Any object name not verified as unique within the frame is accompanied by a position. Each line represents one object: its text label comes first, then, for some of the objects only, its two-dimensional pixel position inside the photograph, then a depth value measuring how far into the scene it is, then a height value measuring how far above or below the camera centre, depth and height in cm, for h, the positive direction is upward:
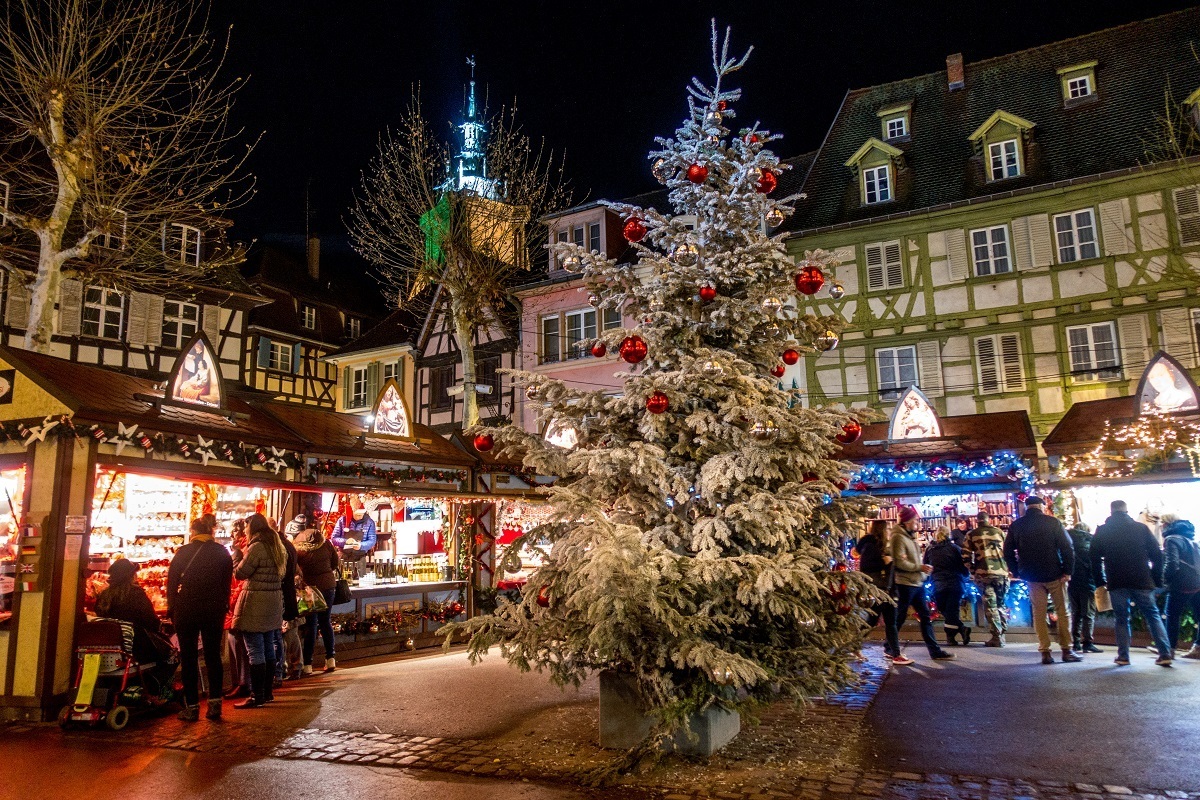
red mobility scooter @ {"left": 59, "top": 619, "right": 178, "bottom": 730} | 763 -121
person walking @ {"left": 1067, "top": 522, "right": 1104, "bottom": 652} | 1041 -89
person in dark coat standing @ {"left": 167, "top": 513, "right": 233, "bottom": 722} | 795 -59
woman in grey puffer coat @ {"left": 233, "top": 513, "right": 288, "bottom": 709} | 849 -58
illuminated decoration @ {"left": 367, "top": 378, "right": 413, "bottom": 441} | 1368 +200
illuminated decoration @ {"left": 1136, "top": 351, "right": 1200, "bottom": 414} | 1352 +211
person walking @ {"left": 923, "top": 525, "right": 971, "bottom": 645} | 1150 -76
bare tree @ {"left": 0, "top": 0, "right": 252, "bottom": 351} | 1273 +663
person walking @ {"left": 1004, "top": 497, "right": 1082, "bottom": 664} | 985 -50
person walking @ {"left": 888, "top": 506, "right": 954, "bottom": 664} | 1025 -59
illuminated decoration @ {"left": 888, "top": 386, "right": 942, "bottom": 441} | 1541 +194
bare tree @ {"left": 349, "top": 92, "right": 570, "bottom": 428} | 2128 +801
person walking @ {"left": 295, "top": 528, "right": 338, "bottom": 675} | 1086 -38
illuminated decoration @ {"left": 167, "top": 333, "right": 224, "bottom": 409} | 995 +198
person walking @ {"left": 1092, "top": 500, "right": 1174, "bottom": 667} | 941 -56
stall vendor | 1269 +10
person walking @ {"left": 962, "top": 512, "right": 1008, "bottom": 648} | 1158 -63
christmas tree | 596 +41
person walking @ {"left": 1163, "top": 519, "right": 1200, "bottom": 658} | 977 -57
